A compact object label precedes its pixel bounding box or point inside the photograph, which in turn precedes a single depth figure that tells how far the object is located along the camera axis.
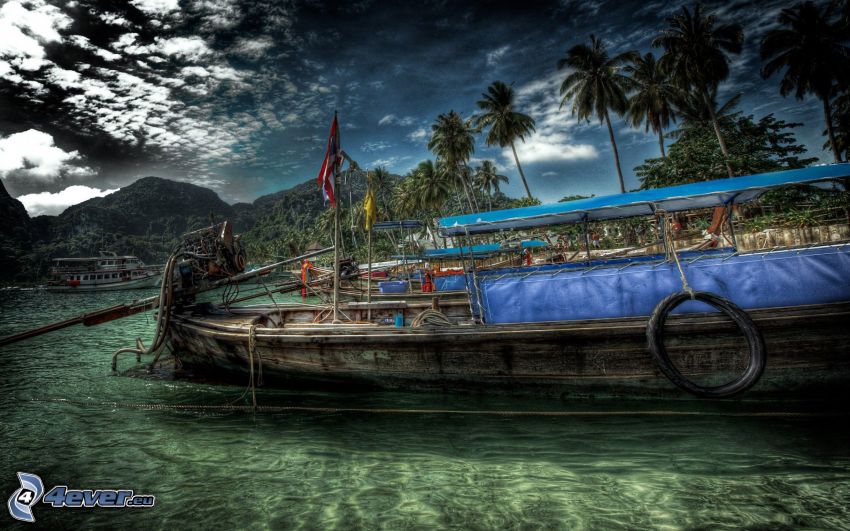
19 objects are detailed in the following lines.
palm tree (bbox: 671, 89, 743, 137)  31.81
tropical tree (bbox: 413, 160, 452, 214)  40.78
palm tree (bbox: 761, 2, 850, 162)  25.52
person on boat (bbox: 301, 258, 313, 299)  18.27
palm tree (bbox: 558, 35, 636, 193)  29.27
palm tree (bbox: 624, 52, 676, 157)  33.31
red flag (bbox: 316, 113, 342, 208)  7.43
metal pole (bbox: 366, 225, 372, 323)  7.80
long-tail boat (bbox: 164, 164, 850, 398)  4.44
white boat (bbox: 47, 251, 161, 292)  48.28
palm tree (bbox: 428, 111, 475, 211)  36.06
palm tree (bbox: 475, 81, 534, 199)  33.19
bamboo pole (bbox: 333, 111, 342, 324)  7.22
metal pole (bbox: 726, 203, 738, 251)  6.30
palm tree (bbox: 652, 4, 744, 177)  26.69
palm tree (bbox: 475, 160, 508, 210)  57.19
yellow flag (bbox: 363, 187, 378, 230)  7.99
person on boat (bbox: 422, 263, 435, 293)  16.62
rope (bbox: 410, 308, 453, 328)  6.32
